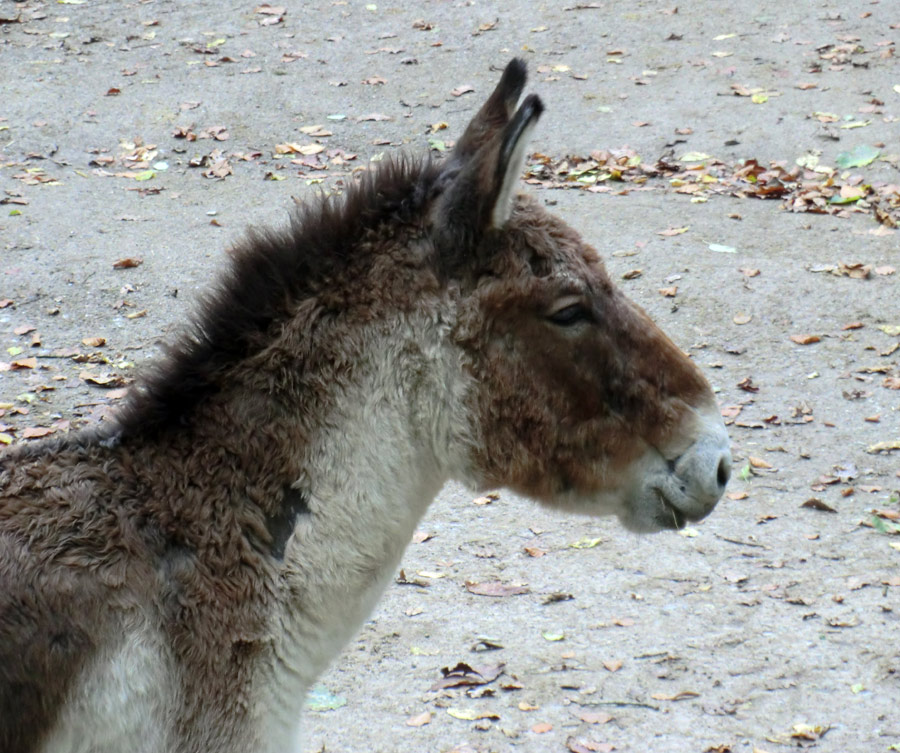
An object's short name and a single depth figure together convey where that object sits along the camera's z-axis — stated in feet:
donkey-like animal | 19.51
